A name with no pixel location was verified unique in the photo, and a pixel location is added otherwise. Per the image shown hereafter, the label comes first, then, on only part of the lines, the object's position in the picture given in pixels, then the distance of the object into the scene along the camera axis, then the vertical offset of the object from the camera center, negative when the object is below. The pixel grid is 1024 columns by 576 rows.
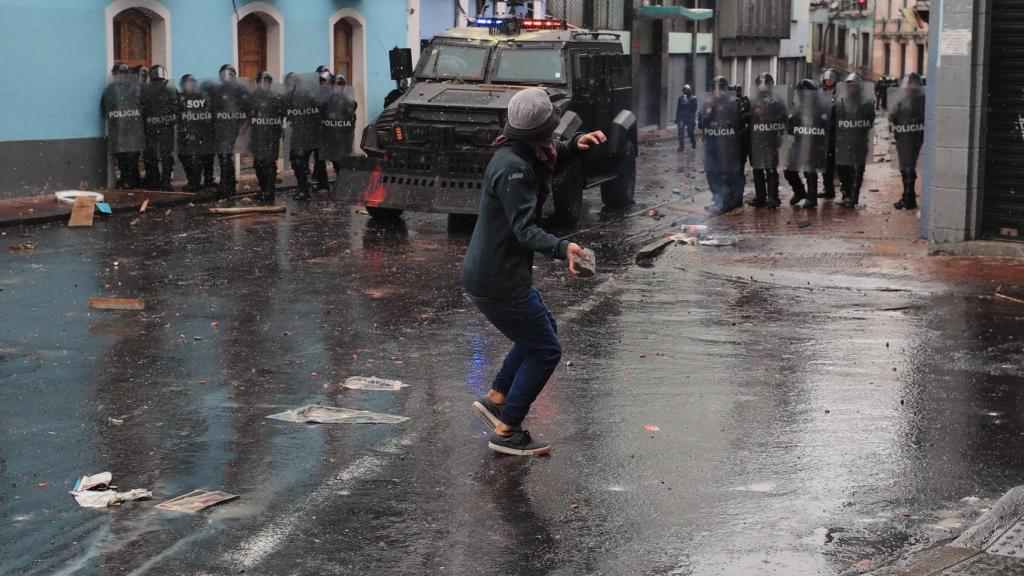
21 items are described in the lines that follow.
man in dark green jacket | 6.47 -0.66
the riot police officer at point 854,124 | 18.20 -0.18
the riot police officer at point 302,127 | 19.33 -0.26
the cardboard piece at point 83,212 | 16.40 -1.21
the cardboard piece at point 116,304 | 10.75 -1.47
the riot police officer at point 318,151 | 19.52 -0.59
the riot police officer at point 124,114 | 19.25 -0.10
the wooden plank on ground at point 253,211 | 17.19 -1.23
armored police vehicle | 15.55 -0.04
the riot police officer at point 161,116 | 19.25 -0.12
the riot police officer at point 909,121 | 17.45 -0.14
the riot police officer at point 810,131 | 18.25 -0.27
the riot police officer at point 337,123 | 19.51 -0.21
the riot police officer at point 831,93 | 18.33 +0.20
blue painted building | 18.58 +0.80
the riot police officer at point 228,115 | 19.34 -0.11
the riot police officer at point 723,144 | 18.44 -0.45
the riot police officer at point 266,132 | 19.16 -0.33
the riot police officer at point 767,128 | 18.41 -0.24
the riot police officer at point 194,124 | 19.34 -0.23
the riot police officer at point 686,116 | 31.38 -0.16
